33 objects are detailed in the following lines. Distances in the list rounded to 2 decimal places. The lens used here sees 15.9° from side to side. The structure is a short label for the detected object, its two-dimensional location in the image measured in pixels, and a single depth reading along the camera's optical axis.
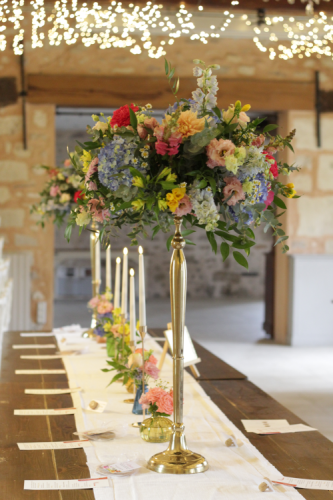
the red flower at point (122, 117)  3.43
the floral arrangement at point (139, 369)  3.88
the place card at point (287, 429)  3.73
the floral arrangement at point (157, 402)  3.63
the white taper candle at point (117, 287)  4.74
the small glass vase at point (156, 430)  3.63
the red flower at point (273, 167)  3.43
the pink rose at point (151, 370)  3.88
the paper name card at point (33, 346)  5.17
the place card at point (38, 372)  4.55
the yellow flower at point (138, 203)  3.35
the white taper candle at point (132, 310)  4.01
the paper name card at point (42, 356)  4.90
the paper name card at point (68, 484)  3.27
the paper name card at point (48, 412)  3.92
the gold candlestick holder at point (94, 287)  5.38
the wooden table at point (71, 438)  3.34
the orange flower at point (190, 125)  3.31
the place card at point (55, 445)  3.55
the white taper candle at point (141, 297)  3.76
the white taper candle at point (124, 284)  4.34
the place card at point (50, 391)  4.21
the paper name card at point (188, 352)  4.47
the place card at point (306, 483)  3.29
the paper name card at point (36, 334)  5.68
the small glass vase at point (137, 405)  3.91
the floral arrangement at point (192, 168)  3.31
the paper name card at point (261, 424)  3.77
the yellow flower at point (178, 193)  3.31
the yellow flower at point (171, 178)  3.31
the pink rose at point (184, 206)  3.33
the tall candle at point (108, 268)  5.07
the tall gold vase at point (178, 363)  3.42
